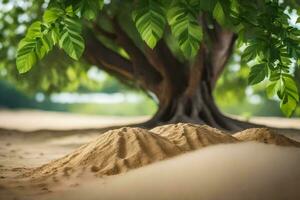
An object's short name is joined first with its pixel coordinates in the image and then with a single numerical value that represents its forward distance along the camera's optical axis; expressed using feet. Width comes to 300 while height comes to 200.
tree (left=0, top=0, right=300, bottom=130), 10.85
